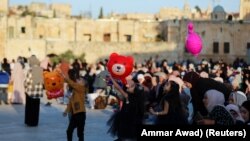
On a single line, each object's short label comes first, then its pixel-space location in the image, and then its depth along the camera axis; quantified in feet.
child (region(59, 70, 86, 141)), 35.76
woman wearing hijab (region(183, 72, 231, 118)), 34.40
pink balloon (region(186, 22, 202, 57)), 69.15
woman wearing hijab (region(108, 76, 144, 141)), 34.32
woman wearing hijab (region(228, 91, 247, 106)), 33.04
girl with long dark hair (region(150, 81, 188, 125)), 31.83
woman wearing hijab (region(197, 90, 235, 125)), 23.54
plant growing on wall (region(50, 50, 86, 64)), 164.80
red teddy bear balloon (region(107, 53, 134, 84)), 39.40
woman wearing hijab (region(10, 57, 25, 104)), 60.80
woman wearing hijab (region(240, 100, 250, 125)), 26.86
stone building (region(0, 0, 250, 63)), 168.96
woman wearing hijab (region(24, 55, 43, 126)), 46.03
